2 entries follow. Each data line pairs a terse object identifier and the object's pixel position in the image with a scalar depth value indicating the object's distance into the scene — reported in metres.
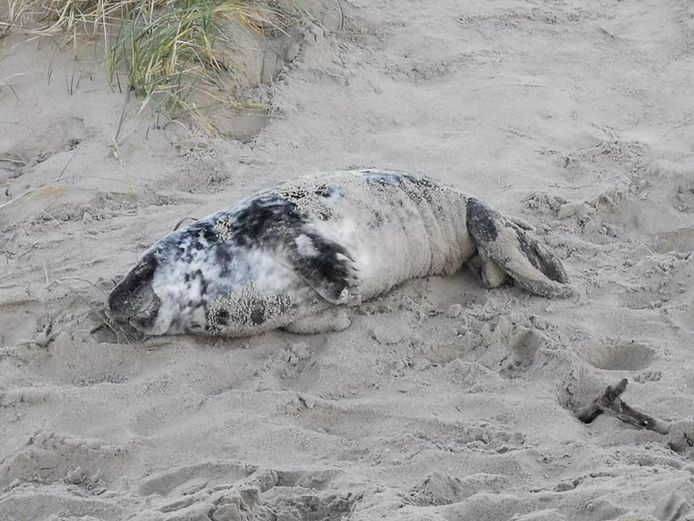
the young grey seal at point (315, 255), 8.36
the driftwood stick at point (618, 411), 6.94
